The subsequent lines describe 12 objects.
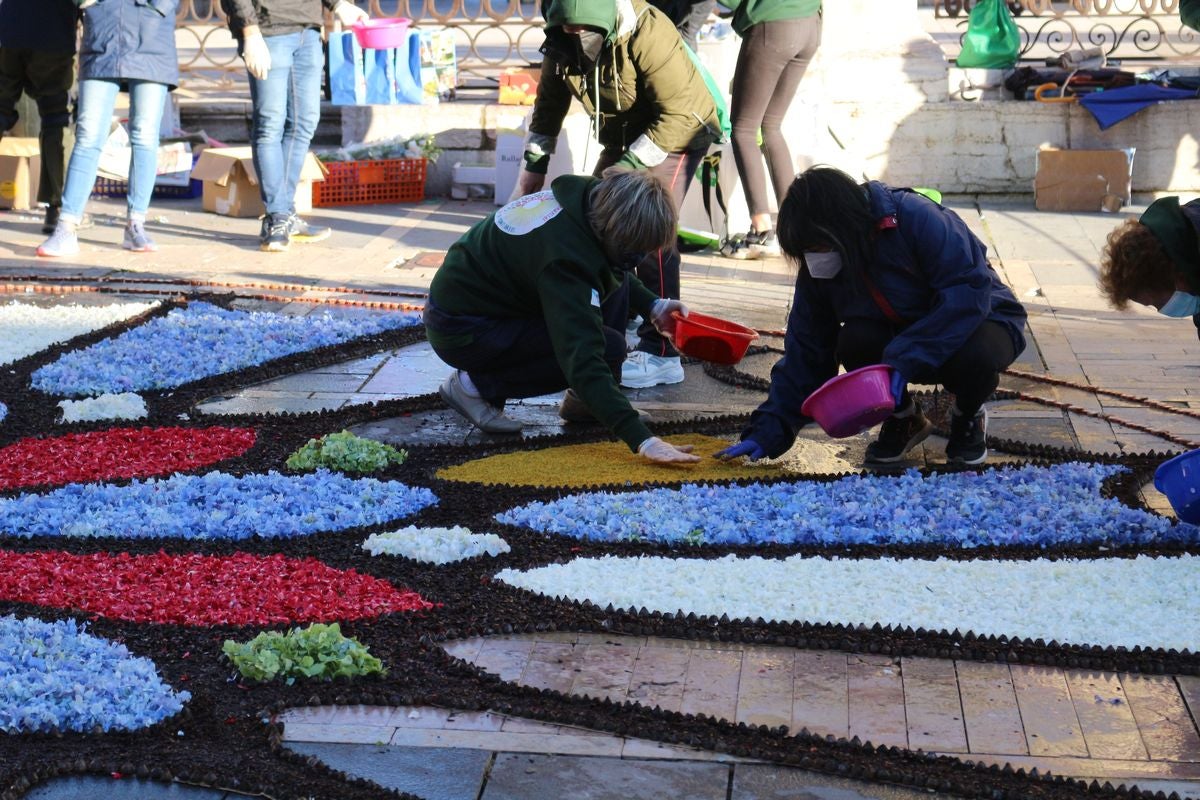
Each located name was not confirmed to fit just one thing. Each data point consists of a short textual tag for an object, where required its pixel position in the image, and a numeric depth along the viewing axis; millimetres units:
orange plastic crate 9211
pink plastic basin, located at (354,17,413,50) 9164
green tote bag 9336
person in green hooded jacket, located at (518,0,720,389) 5340
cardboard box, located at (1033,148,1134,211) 8719
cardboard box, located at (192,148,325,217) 8742
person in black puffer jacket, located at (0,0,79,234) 7715
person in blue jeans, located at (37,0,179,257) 7086
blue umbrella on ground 8766
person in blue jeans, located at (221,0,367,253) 7168
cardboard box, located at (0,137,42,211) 8805
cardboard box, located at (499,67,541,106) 9680
